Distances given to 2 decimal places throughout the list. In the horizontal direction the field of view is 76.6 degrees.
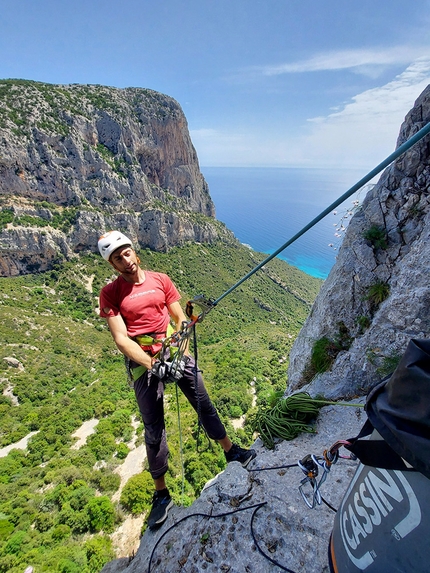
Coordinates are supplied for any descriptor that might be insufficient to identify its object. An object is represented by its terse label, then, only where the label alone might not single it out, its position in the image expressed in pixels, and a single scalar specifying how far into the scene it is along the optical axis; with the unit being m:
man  2.78
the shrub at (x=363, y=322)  3.91
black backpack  0.86
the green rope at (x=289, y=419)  3.48
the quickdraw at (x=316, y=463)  1.54
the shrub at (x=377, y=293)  3.83
